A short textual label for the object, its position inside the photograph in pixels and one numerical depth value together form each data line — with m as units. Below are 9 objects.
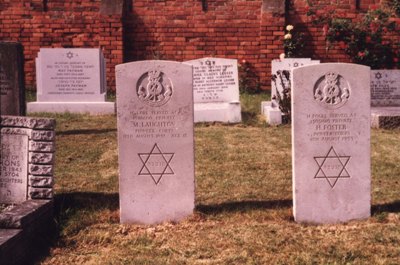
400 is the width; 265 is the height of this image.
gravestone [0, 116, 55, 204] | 4.80
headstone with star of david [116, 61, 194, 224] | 4.84
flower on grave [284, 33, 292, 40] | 13.35
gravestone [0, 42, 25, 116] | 6.39
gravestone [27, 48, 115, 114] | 10.97
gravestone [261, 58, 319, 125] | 9.83
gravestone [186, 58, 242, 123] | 10.27
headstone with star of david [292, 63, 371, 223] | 4.74
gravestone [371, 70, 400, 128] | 10.52
